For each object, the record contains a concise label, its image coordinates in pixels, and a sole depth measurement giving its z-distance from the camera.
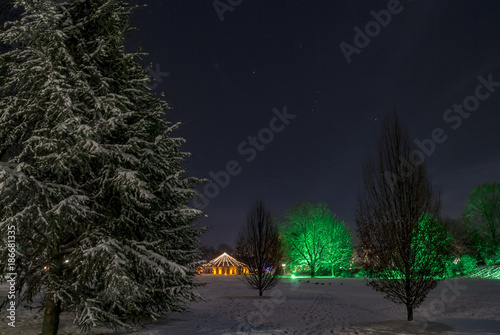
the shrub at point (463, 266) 45.31
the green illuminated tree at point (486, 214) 46.84
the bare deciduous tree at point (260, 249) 22.72
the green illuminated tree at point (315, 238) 56.09
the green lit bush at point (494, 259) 46.34
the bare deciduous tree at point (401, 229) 11.27
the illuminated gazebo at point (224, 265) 65.38
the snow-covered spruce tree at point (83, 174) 8.47
